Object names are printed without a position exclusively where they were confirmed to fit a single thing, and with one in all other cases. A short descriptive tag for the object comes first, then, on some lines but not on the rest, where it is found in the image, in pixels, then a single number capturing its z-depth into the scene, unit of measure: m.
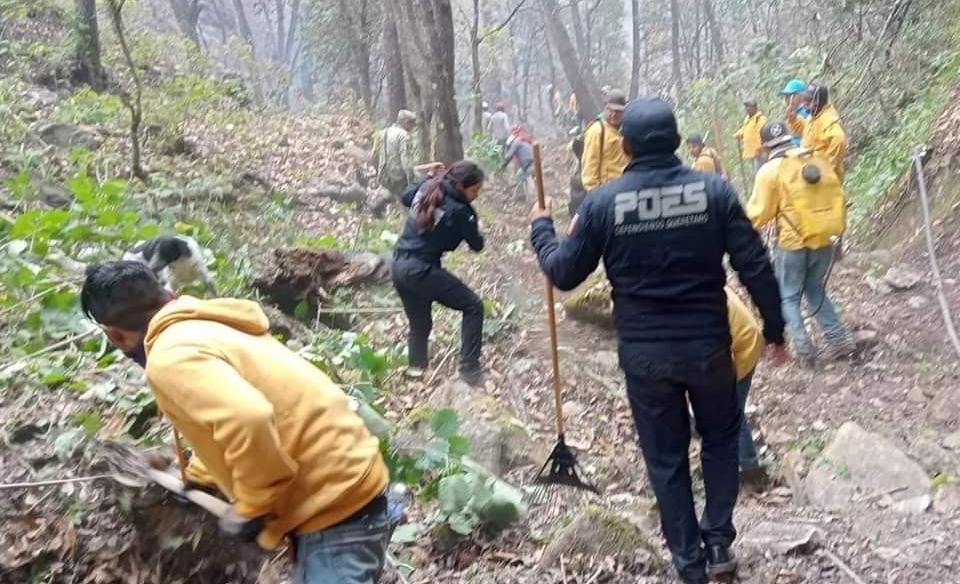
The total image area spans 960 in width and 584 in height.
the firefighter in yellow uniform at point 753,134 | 13.81
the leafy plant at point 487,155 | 18.36
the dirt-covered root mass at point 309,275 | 8.38
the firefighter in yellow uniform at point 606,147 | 8.82
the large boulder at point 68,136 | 11.77
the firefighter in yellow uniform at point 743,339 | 4.45
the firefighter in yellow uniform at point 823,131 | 8.48
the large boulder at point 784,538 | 4.45
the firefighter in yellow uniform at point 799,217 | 7.42
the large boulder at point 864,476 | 5.34
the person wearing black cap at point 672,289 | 3.88
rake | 5.36
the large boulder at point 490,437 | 6.00
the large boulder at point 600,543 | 4.50
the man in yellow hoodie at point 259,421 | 2.49
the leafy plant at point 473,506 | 4.88
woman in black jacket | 6.83
